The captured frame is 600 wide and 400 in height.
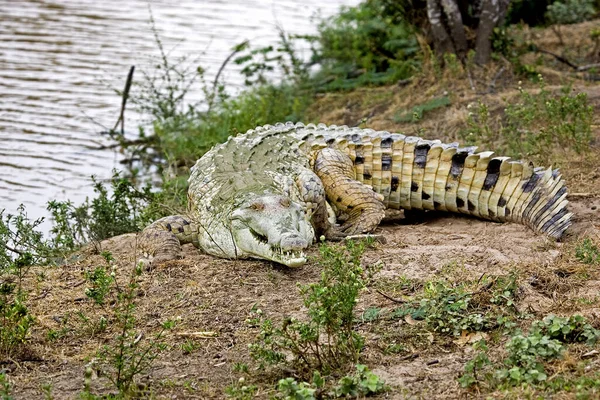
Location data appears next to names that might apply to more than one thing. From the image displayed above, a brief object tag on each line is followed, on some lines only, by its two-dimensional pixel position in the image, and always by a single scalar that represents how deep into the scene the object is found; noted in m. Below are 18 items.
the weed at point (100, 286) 8.74
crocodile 11.03
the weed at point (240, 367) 7.56
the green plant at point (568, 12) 25.45
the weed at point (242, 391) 7.20
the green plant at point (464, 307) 8.39
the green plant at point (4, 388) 7.09
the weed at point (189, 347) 8.52
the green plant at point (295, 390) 6.90
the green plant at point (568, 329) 7.73
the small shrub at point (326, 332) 7.66
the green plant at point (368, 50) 22.58
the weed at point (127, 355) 7.41
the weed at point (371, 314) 8.84
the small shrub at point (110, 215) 14.18
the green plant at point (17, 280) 8.45
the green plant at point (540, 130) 14.65
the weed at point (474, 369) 7.14
